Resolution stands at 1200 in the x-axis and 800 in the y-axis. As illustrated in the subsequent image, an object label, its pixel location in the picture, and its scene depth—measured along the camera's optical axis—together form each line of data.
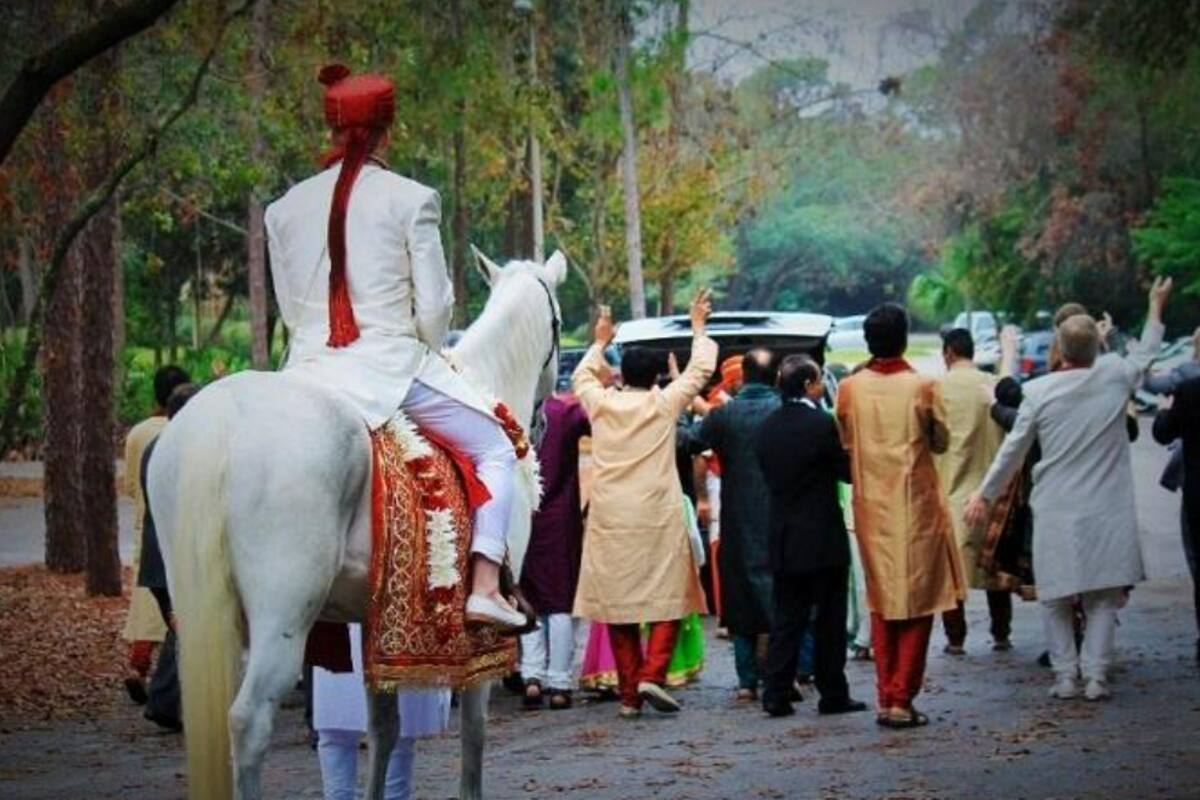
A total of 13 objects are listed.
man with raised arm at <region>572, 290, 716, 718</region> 13.47
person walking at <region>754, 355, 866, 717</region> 12.61
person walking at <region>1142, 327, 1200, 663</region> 13.61
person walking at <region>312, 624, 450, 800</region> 8.91
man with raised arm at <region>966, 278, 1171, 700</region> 12.82
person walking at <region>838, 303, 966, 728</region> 12.31
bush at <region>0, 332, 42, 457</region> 39.72
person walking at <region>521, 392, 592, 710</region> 13.87
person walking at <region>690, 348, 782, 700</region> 13.67
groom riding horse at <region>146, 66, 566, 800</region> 7.66
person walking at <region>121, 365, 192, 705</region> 13.62
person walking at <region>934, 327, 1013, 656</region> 15.72
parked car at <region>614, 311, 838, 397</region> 17.25
